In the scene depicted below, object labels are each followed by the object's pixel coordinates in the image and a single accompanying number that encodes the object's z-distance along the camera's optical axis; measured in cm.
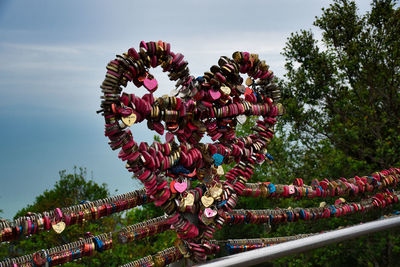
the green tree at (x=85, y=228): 645
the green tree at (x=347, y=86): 651
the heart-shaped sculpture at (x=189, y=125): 254
